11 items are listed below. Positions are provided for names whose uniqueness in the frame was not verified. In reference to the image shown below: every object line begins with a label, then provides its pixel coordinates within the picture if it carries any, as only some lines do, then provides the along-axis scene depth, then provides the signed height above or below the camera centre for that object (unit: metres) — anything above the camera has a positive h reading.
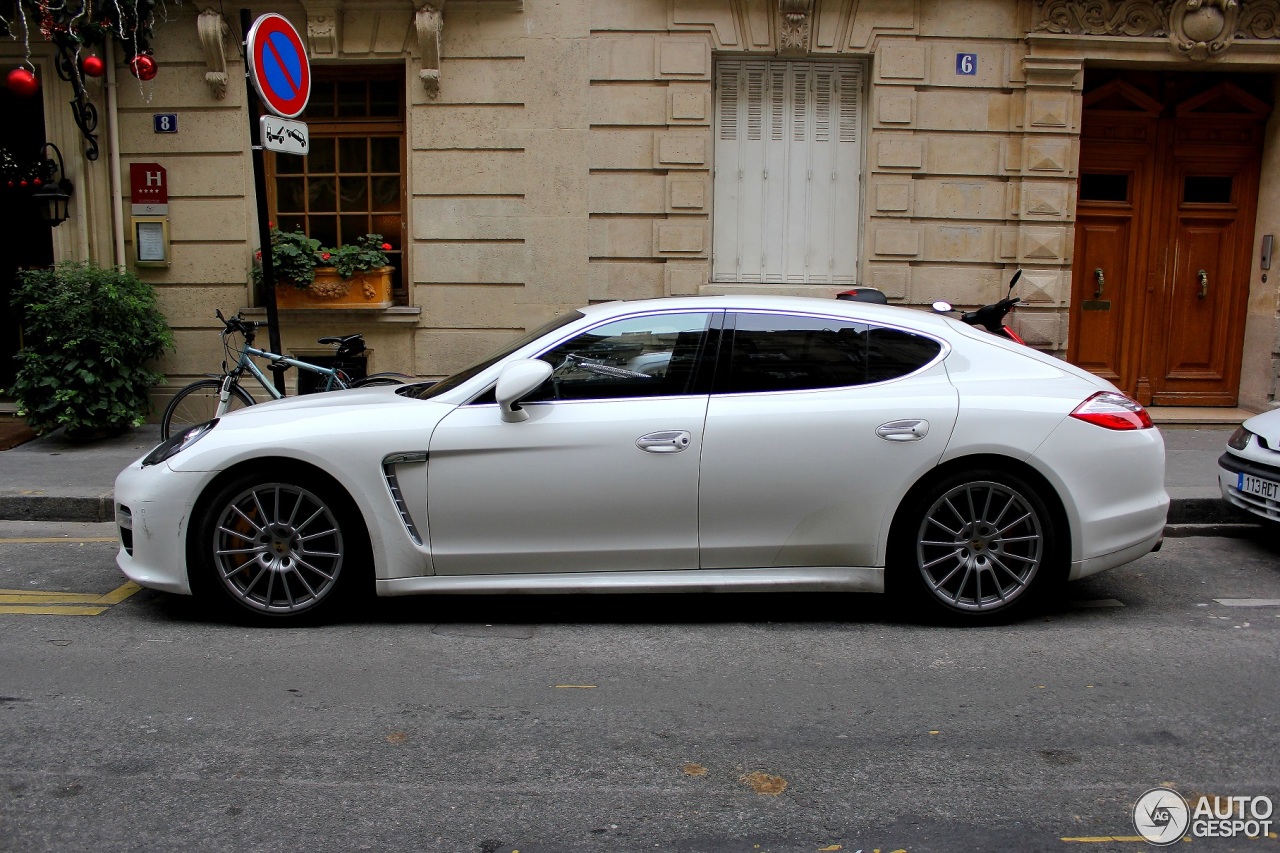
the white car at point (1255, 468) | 6.55 -1.17
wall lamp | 10.01 +0.59
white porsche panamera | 5.00 -0.97
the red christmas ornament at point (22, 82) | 9.19 +1.46
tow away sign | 7.32 +0.86
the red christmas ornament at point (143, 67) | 9.83 +1.72
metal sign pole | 7.57 +0.33
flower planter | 10.48 -0.27
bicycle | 8.92 -0.98
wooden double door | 11.05 +0.38
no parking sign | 7.19 +1.32
